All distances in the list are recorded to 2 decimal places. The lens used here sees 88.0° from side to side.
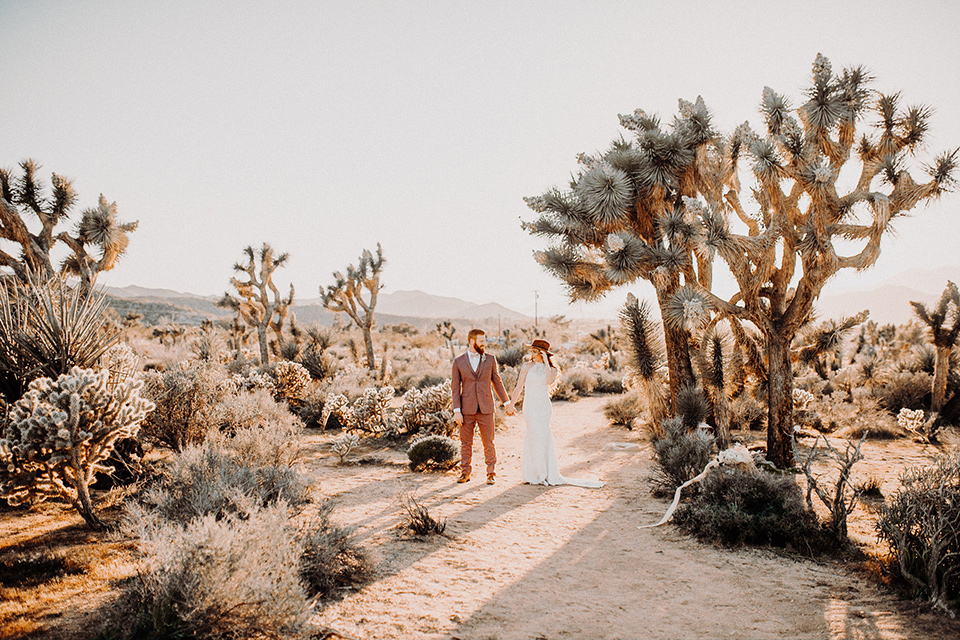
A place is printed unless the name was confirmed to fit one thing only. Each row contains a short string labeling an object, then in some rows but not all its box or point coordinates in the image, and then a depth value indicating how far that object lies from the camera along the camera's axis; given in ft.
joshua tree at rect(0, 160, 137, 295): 34.37
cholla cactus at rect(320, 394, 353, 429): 33.81
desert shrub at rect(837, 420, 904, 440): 34.50
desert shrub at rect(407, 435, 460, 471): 25.40
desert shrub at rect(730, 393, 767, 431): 37.47
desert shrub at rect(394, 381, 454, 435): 31.35
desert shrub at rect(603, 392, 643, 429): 39.82
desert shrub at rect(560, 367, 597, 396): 60.56
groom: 22.59
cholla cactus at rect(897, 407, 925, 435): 32.85
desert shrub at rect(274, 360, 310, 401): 40.91
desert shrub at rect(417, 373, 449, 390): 54.29
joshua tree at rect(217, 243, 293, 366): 65.31
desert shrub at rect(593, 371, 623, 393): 62.34
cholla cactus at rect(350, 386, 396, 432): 33.24
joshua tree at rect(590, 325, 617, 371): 76.97
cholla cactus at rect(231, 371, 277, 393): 38.52
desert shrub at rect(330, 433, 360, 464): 26.17
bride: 23.21
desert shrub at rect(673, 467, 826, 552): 15.87
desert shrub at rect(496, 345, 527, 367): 66.54
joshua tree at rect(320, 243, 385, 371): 64.85
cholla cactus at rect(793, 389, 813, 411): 36.09
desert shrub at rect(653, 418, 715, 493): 21.22
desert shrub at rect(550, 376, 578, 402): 55.06
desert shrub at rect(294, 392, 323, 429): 37.73
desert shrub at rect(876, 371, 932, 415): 40.52
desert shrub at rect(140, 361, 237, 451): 21.72
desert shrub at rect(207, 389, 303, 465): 19.58
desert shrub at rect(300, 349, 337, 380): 51.98
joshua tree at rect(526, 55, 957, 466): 23.76
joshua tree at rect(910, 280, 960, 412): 35.81
